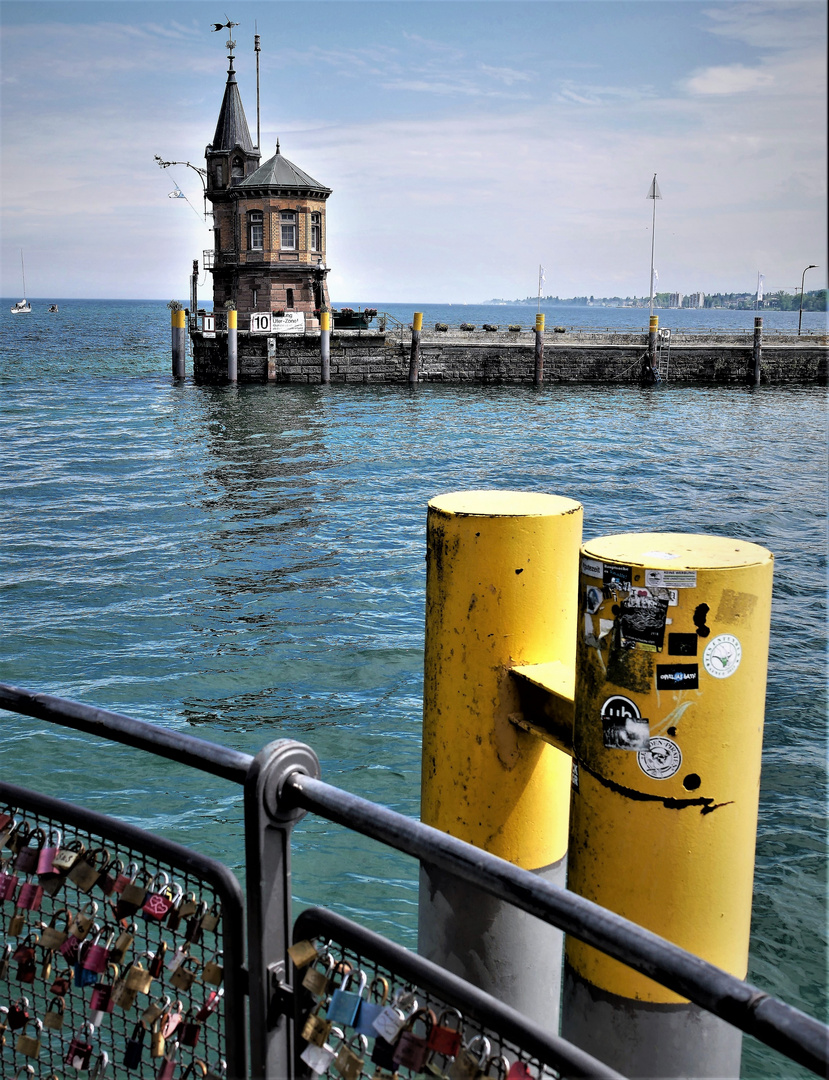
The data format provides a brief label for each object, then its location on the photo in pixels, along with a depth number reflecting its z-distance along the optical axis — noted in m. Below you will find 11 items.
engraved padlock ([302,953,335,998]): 1.66
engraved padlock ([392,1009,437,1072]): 1.55
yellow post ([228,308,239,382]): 40.19
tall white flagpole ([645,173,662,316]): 58.09
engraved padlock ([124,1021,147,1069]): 1.95
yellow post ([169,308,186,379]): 42.60
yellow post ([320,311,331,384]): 41.28
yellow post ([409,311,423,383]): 42.69
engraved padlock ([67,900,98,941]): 1.95
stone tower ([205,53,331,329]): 44.75
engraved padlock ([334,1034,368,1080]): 1.60
